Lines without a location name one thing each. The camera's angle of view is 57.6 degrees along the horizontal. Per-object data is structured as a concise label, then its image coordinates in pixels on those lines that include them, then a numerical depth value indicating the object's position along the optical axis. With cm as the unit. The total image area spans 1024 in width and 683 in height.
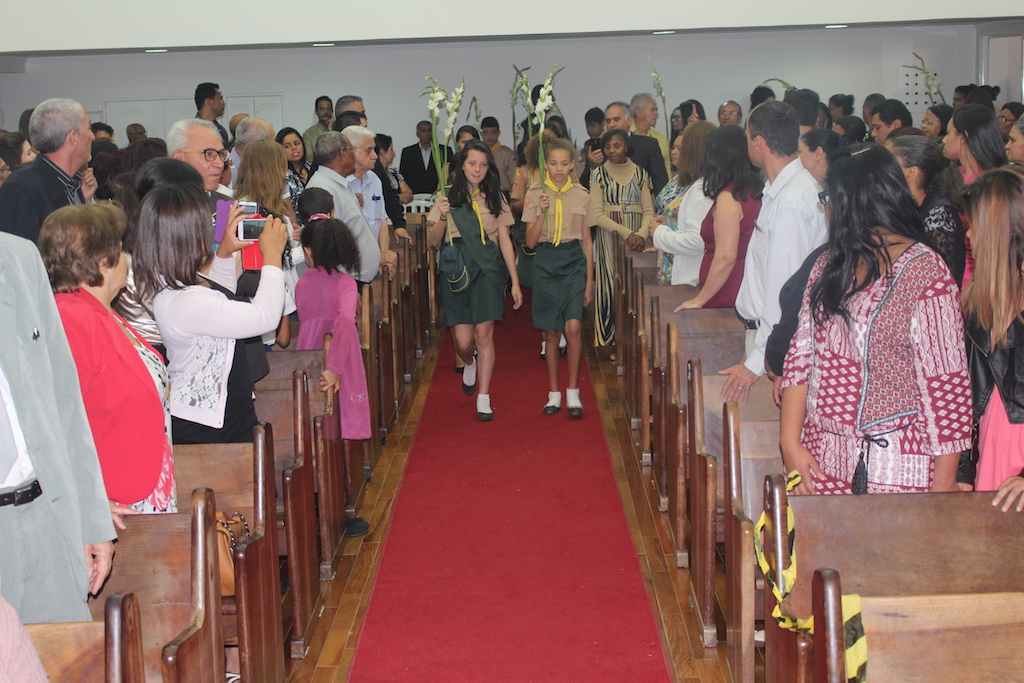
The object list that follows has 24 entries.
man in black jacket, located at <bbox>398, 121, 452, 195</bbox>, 919
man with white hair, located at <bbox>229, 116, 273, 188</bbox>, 534
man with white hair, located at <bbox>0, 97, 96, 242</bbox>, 363
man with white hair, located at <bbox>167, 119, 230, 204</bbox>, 396
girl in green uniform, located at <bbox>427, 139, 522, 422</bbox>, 518
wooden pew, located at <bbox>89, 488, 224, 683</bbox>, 205
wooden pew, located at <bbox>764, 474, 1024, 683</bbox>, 208
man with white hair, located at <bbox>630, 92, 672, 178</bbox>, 757
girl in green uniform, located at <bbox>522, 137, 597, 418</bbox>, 521
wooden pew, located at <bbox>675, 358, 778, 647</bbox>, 294
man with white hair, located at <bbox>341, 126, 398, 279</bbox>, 550
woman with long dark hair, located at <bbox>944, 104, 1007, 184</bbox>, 373
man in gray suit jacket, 168
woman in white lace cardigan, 259
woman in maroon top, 380
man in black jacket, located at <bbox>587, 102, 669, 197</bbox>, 698
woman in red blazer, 215
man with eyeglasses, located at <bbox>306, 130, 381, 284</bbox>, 496
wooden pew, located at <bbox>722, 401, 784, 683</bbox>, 243
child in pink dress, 399
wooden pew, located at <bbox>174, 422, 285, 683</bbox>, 244
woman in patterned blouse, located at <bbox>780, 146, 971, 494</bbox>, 211
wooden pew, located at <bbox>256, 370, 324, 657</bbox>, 294
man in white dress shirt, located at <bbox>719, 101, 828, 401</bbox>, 310
